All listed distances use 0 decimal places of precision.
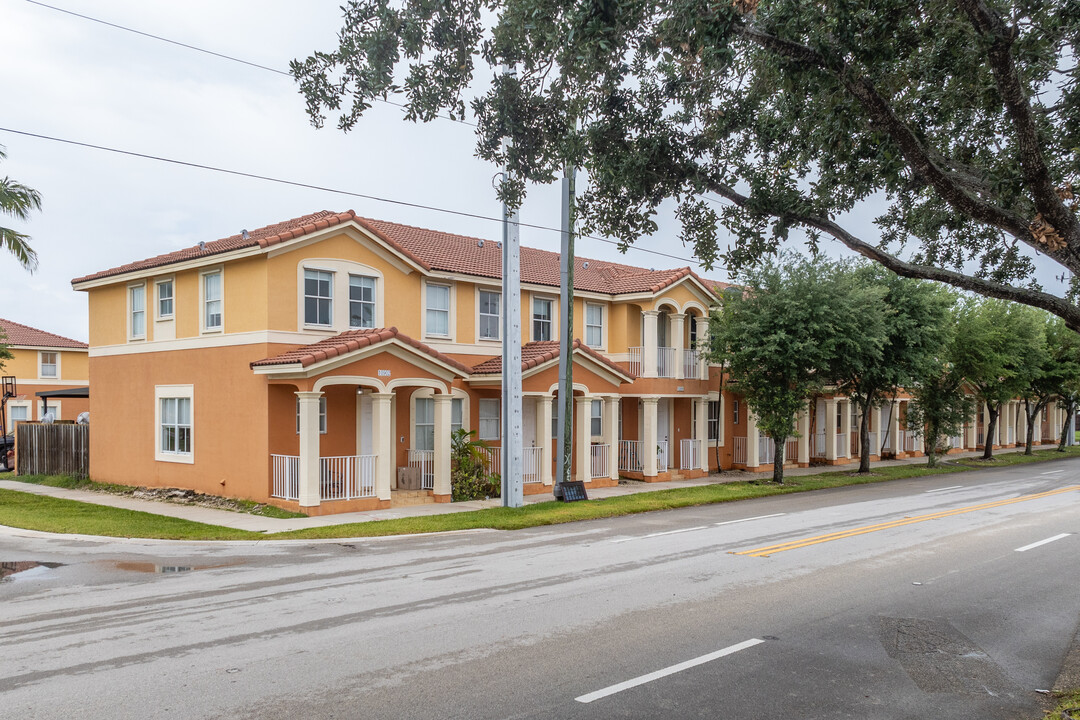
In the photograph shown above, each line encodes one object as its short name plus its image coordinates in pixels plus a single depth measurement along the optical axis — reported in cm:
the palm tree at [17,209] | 2078
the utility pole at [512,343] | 1850
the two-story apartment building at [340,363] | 1888
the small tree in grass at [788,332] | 2512
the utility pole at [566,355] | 2030
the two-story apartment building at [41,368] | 4278
